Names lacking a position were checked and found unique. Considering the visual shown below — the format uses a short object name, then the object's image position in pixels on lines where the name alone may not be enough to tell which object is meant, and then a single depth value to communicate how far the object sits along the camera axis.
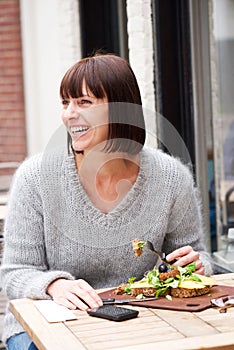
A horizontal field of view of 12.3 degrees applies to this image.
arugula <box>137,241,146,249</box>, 3.19
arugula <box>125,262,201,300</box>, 3.02
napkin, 2.82
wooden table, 2.55
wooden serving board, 2.89
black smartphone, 2.79
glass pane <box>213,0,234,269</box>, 4.71
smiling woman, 3.29
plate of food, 2.97
